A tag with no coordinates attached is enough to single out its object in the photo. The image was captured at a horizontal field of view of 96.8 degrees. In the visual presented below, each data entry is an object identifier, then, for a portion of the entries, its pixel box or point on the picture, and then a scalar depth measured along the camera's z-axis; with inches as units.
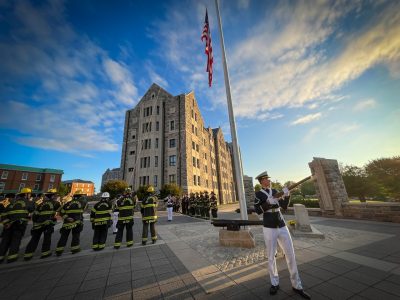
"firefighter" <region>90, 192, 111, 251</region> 261.7
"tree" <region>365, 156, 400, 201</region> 948.1
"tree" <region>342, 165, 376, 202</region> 1011.9
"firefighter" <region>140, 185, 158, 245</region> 292.6
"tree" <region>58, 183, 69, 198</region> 2379.7
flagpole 263.9
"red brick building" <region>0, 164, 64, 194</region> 1943.9
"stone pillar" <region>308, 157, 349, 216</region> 453.1
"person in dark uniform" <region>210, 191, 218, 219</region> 570.0
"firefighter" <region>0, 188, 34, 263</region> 234.1
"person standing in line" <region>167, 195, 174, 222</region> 556.7
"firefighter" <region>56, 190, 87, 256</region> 252.4
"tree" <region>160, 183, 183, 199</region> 1032.2
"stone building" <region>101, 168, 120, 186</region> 4253.2
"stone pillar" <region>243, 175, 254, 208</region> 970.6
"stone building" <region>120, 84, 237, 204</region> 1288.1
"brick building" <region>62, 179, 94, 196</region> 3512.6
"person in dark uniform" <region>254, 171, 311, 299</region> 130.4
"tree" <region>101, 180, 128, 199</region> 1005.7
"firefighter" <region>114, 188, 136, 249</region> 268.1
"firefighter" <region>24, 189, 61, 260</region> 240.2
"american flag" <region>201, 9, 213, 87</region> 347.3
